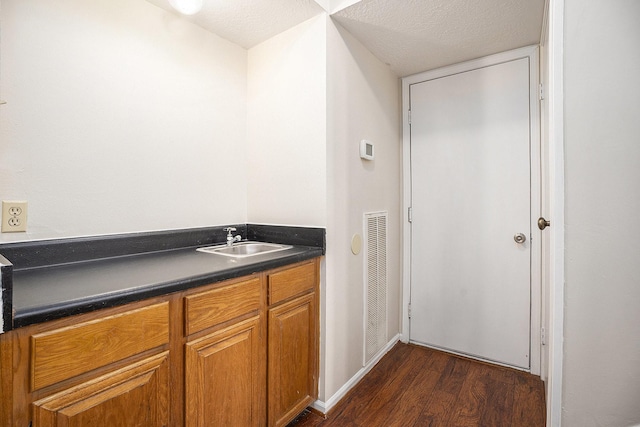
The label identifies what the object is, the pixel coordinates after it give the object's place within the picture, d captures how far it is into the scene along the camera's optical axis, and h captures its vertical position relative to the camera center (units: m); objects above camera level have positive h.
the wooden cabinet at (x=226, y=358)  1.10 -0.59
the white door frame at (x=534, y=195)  2.02 +0.12
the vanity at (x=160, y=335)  0.78 -0.41
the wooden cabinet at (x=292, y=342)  1.42 -0.66
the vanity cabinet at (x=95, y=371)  0.76 -0.45
